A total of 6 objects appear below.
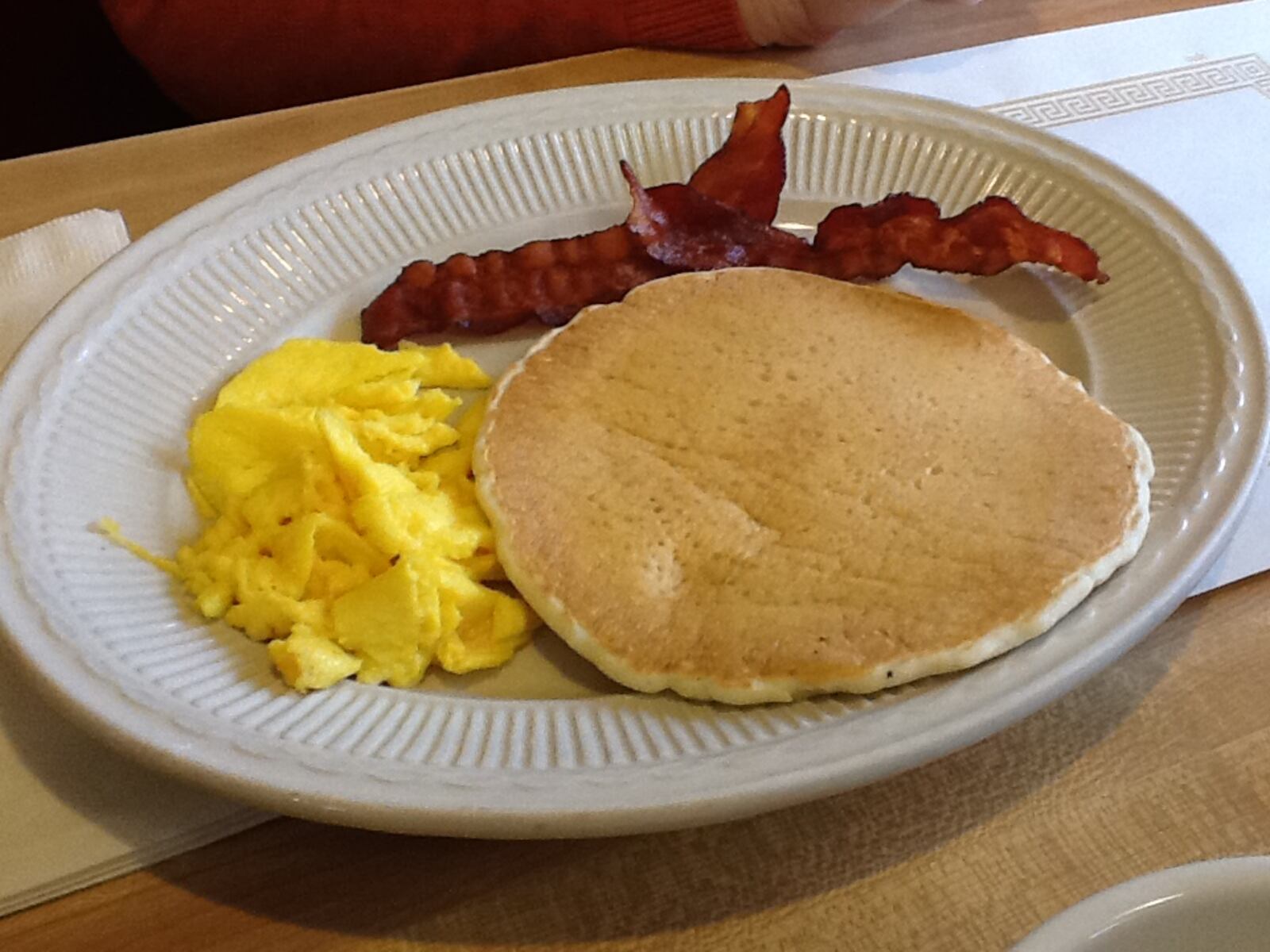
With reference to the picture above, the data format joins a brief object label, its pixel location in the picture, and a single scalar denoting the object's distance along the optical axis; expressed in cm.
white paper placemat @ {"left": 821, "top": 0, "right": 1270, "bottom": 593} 43
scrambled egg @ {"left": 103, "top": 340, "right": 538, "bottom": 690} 28
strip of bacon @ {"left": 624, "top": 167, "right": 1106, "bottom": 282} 37
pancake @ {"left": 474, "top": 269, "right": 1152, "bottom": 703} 27
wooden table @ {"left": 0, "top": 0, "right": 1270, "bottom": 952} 25
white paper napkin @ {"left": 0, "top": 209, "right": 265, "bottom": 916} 25
